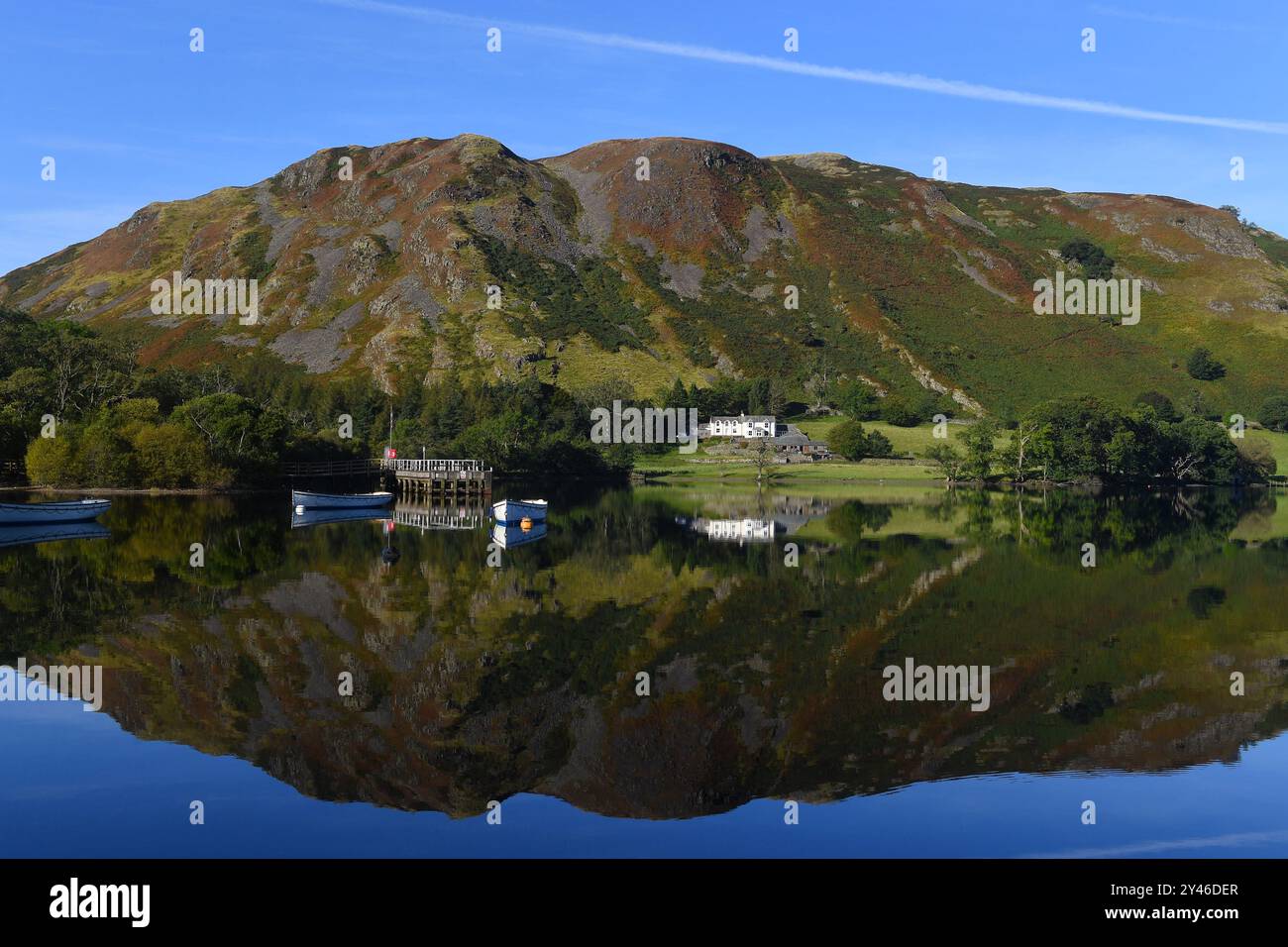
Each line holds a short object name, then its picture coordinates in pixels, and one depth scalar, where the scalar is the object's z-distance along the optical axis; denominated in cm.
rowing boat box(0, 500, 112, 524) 6350
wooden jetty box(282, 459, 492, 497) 10812
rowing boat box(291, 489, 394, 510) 8031
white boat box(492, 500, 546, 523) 6931
